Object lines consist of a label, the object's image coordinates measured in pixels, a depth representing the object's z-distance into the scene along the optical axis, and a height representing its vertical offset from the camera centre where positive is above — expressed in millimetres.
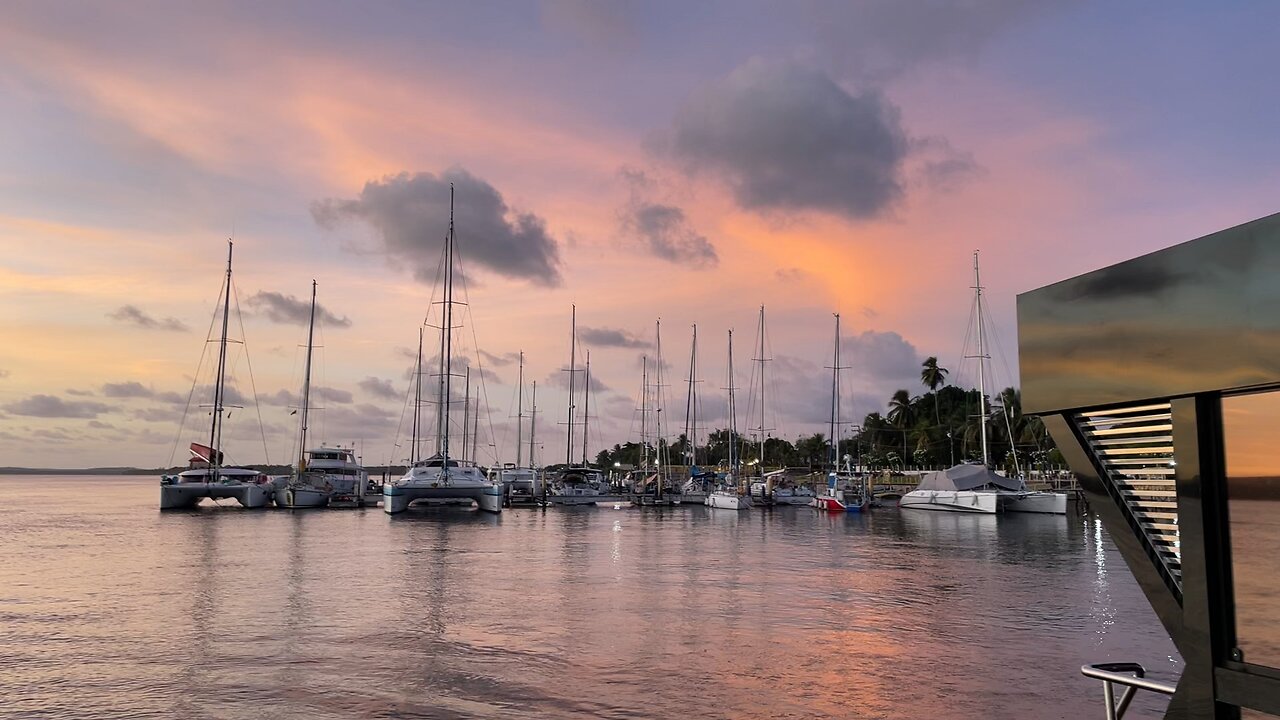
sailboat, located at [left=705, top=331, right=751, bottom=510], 70625 -3558
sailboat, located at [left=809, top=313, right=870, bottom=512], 68188 -3510
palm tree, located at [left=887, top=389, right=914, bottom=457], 131250 +5795
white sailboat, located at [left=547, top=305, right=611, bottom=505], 72875 -3110
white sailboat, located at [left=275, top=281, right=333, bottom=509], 65688 -2960
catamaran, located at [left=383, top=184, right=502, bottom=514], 56250 -2371
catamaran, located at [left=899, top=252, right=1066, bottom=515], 60812 -2992
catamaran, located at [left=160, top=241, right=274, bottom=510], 63625 -2772
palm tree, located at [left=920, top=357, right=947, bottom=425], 126125 +10508
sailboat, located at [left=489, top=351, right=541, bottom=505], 72750 -3176
